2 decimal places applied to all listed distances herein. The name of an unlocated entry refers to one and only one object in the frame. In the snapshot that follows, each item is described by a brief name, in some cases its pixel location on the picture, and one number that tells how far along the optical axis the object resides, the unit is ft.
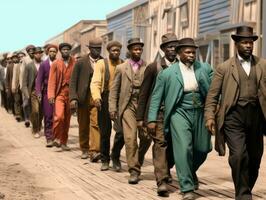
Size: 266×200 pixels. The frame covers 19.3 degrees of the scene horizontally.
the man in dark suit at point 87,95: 38.40
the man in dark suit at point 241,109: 24.53
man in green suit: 26.37
